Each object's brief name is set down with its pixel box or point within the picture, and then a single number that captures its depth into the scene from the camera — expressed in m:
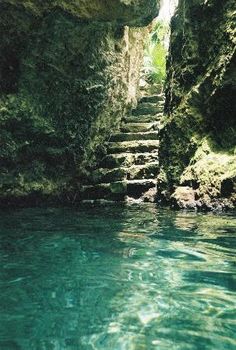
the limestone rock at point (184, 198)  6.24
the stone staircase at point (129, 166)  8.34
